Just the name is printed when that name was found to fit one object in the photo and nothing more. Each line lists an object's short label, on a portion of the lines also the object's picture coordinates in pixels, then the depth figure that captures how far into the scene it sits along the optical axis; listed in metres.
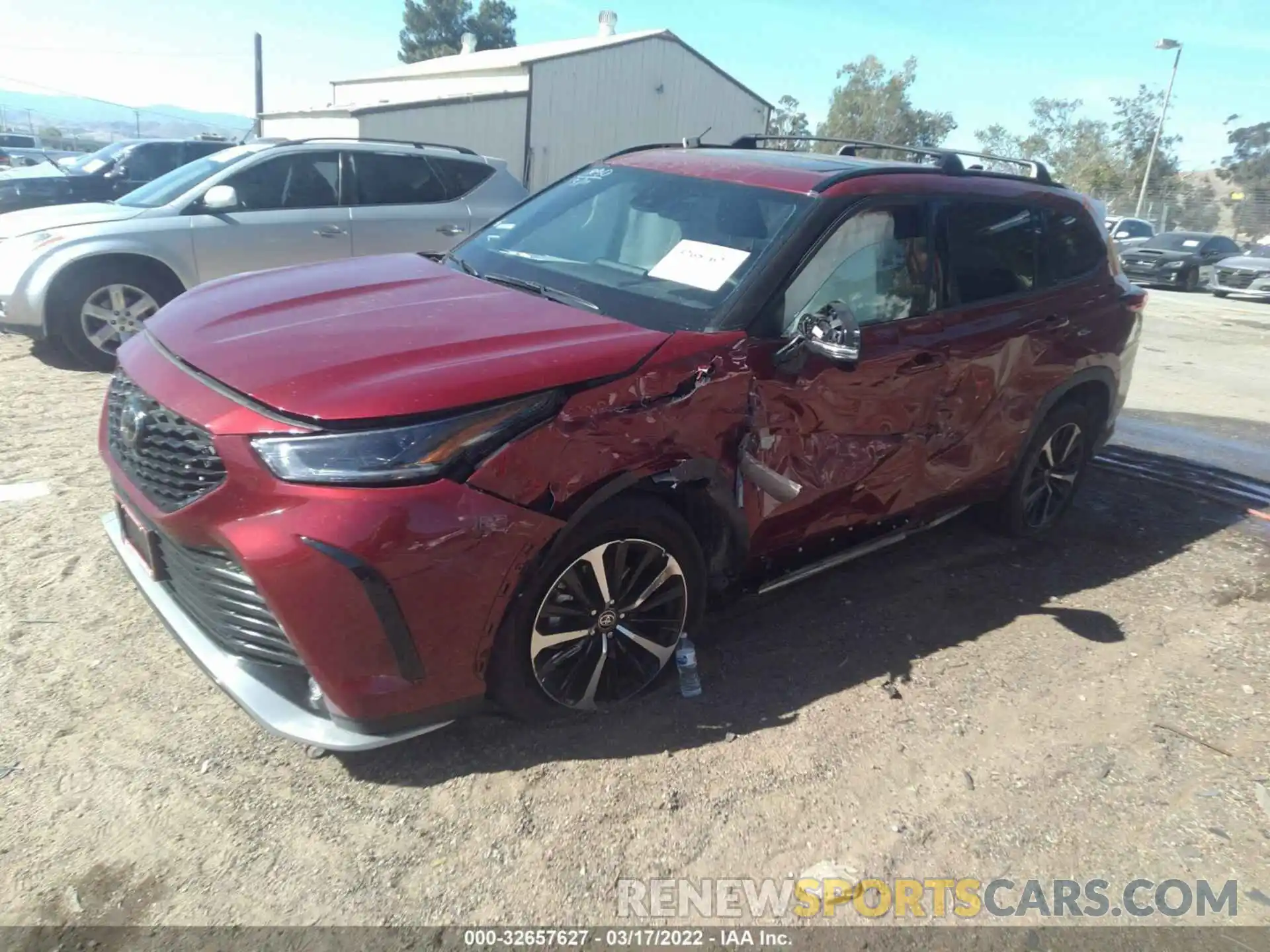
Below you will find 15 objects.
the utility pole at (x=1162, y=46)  31.44
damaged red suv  2.37
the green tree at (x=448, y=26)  62.72
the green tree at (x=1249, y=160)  59.38
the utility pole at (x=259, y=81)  30.61
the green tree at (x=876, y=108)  54.88
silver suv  6.65
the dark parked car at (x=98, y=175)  13.73
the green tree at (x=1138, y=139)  46.31
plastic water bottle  3.22
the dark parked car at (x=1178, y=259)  21.89
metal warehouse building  21.53
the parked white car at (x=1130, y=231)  23.73
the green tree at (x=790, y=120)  55.97
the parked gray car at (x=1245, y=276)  20.05
